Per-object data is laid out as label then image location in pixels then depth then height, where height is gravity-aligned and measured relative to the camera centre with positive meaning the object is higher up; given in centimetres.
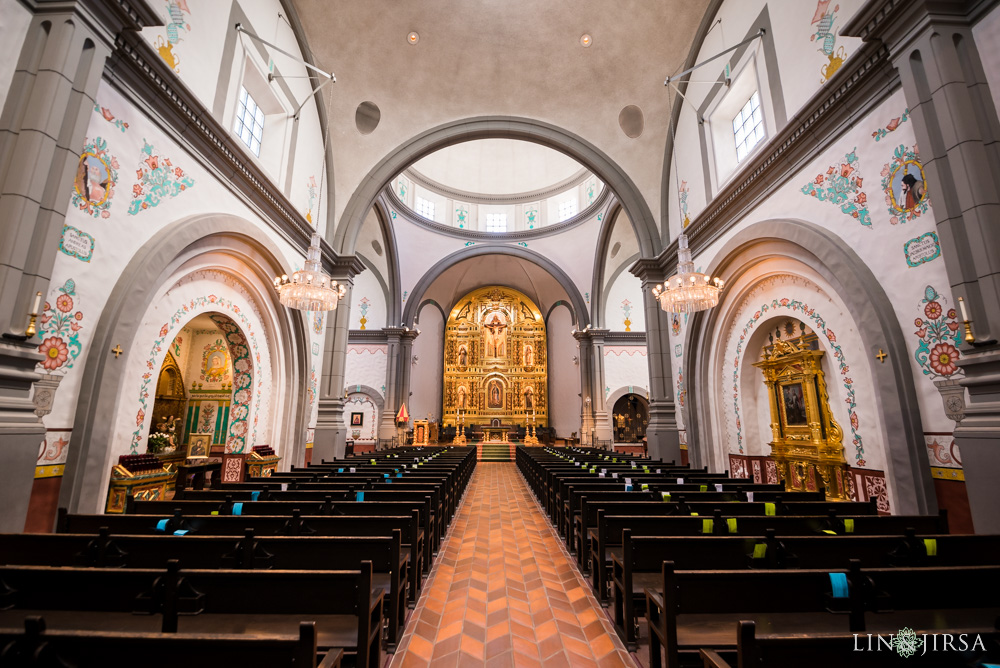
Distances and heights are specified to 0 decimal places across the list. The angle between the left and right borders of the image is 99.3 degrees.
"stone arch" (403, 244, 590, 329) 1988 +704
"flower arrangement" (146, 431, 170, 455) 812 -42
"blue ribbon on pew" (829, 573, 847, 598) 192 -72
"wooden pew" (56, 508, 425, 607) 315 -78
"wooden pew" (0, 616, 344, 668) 125 -68
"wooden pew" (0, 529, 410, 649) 249 -77
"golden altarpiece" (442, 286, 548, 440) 2389 +334
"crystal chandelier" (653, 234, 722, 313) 686 +212
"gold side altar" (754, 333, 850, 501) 599 +0
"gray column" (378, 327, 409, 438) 1848 +172
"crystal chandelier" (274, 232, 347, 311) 666 +209
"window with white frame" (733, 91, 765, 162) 747 +532
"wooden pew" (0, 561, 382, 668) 196 -83
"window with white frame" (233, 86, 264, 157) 744 +533
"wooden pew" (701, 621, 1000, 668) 136 -74
